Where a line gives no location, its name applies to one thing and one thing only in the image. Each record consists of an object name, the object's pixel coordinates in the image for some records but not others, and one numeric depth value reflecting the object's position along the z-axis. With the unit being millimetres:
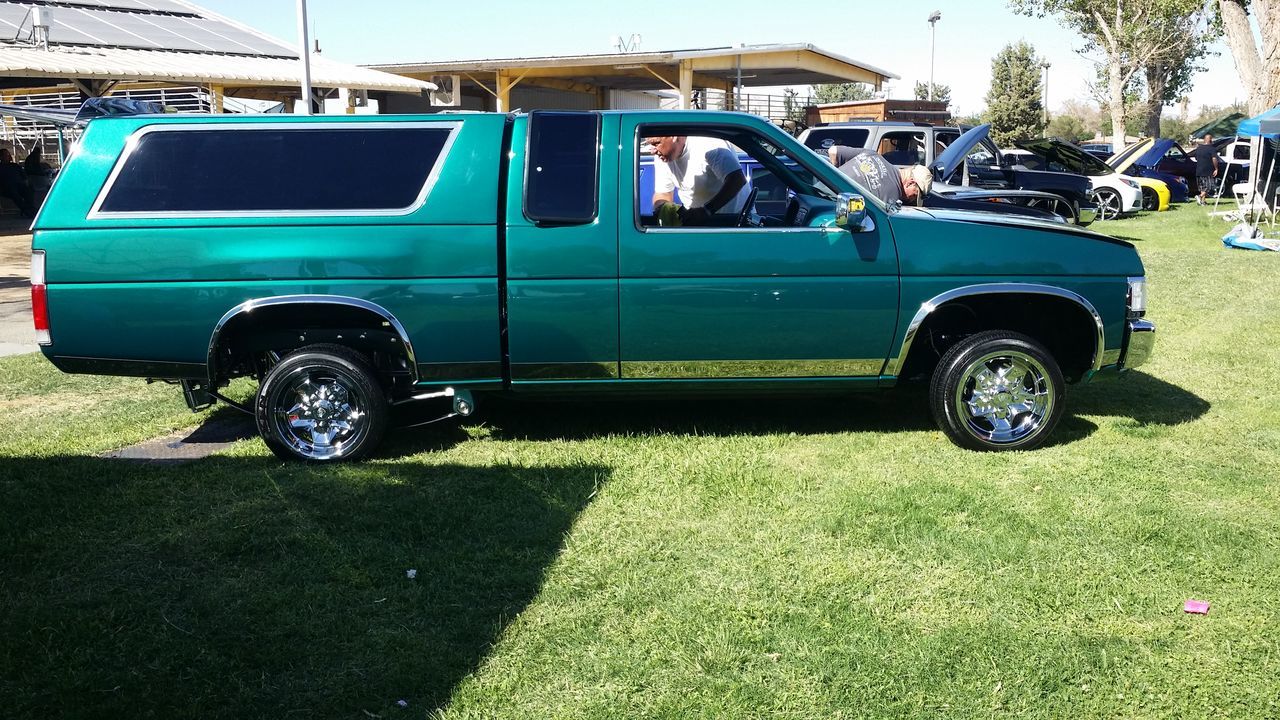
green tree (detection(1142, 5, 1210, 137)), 43344
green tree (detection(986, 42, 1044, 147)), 59531
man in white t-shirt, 6445
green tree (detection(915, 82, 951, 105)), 77625
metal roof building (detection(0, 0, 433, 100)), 18766
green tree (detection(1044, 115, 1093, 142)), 73500
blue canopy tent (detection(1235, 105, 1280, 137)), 16266
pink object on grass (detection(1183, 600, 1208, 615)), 3836
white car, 20281
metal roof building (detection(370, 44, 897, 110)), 25172
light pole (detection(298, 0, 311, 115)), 14877
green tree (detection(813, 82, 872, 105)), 72625
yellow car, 22578
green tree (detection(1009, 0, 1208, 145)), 36219
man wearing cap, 7766
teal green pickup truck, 5270
